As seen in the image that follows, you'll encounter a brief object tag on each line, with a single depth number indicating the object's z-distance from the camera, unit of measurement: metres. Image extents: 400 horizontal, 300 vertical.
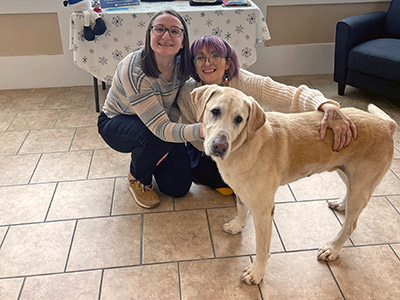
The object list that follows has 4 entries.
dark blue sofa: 3.05
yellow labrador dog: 1.41
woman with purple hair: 1.77
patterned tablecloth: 2.87
